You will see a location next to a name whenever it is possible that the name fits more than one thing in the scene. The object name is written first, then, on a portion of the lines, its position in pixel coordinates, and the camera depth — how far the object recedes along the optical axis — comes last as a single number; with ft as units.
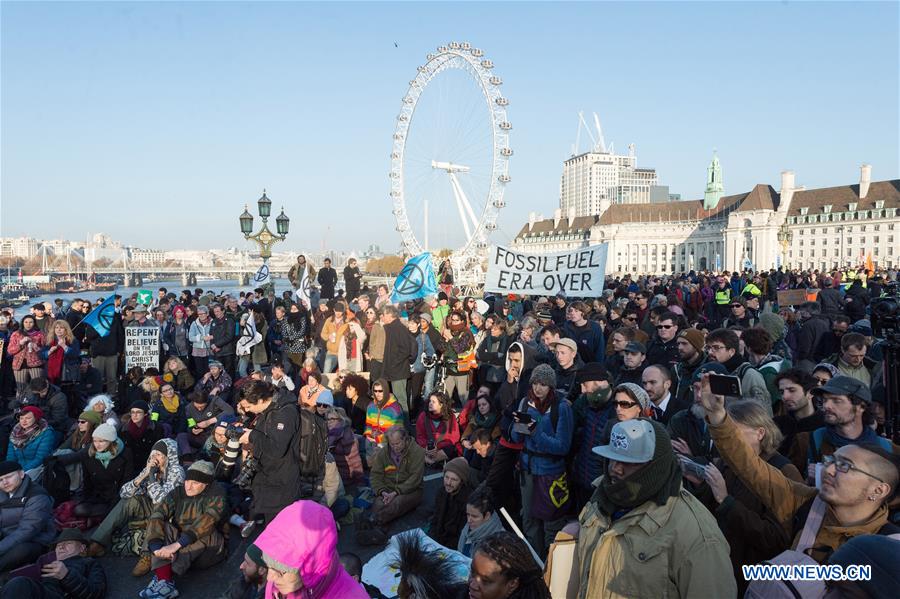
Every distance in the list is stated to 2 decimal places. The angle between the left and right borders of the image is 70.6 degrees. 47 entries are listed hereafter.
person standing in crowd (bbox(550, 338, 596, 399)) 19.68
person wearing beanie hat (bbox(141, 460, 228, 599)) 17.01
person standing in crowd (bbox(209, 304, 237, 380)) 37.04
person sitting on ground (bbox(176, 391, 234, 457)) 25.52
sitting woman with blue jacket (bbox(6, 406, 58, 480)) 22.52
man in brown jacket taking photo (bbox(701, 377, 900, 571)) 8.24
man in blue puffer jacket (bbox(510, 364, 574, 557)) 15.38
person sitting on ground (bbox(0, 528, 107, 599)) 15.03
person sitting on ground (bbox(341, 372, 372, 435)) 29.63
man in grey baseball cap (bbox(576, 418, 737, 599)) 8.39
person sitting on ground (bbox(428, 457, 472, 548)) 17.25
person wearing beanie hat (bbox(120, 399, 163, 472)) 23.03
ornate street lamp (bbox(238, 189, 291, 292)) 48.24
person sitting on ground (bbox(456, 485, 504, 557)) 15.16
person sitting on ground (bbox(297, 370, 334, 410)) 24.89
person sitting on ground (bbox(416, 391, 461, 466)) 24.20
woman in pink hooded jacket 8.83
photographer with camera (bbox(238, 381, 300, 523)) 17.34
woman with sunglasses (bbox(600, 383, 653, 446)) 12.76
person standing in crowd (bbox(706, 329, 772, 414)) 17.16
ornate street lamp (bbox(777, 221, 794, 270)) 107.04
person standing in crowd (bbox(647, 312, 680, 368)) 21.90
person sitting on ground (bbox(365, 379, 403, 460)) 25.14
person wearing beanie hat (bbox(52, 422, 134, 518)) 21.45
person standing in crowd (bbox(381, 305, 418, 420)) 29.66
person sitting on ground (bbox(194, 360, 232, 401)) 29.34
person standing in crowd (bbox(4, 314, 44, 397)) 33.42
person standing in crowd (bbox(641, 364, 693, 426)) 16.05
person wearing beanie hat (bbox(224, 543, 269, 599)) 12.67
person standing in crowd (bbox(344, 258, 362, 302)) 53.62
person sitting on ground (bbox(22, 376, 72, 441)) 27.17
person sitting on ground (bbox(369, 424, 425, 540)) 20.62
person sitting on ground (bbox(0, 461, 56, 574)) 17.30
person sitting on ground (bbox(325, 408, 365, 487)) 23.72
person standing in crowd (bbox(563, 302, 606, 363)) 26.35
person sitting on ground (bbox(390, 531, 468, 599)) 9.82
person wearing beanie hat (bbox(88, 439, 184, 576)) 19.21
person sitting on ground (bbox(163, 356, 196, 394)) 31.86
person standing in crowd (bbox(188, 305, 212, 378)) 37.11
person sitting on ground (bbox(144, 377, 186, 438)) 26.73
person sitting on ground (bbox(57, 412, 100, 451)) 23.41
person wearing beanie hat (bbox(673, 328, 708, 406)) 17.92
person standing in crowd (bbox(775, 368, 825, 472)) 14.71
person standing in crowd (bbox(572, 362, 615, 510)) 15.17
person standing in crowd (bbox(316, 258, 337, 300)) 52.29
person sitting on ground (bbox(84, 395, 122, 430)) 24.29
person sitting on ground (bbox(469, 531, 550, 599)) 8.59
